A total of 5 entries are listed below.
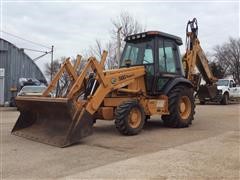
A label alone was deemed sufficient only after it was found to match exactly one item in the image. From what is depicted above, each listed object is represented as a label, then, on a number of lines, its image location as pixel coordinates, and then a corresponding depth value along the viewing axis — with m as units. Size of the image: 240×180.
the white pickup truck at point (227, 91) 16.71
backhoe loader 5.38
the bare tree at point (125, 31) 26.75
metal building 18.64
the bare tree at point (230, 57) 43.55
